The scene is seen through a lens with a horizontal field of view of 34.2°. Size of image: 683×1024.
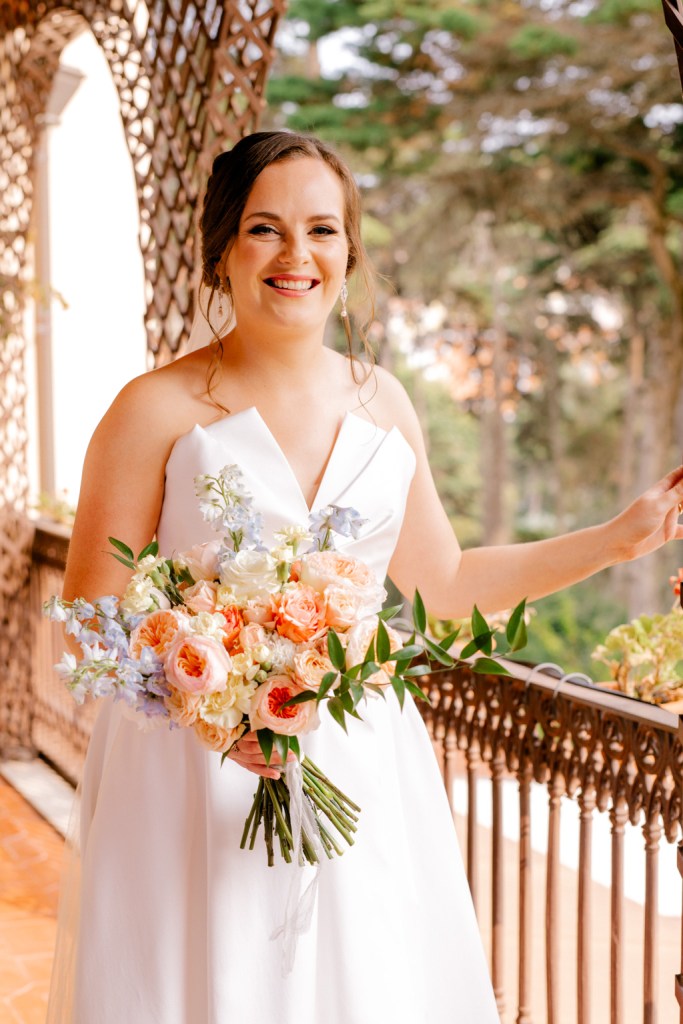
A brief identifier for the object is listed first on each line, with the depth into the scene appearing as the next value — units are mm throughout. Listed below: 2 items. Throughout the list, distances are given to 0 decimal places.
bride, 1692
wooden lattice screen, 3033
